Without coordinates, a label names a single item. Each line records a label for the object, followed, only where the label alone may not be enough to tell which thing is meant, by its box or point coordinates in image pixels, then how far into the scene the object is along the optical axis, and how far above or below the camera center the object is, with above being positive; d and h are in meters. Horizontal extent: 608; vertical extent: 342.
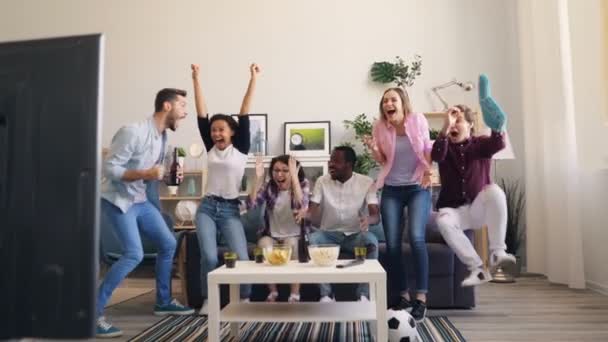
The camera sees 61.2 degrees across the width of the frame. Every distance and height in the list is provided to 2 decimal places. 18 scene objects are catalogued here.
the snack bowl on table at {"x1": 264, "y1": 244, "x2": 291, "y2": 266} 2.25 -0.24
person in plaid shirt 3.03 +0.00
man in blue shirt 2.52 +0.03
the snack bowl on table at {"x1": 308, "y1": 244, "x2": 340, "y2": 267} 2.19 -0.23
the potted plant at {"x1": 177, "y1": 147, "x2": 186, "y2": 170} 4.59 +0.43
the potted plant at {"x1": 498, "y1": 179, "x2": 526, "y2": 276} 4.27 -0.19
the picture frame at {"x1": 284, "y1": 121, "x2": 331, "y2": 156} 4.76 +0.58
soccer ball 2.15 -0.54
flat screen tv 0.60 +0.02
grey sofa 2.87 -0.49
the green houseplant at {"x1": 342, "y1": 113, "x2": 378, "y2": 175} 4.46 +0.51
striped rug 2.32 -0.62
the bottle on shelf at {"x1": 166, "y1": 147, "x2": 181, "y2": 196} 2.94 +0.17
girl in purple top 2.63 +0.02
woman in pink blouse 2.75 +0.12
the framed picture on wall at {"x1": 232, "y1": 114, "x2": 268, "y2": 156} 4.81 +0.63
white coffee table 1.97 -0.37
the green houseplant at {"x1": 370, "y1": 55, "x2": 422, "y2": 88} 4.70 +1.17
